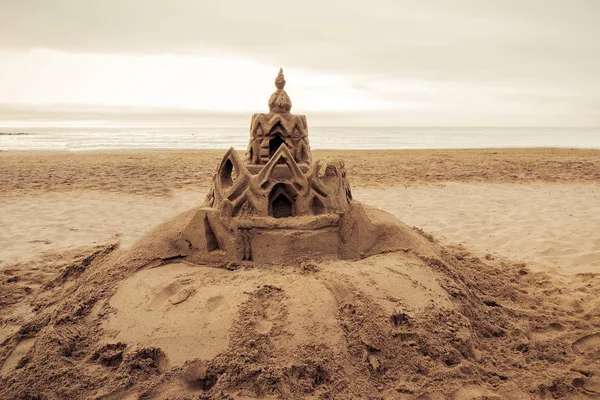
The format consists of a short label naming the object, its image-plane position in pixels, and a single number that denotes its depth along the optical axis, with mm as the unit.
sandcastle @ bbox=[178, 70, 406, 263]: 3549
